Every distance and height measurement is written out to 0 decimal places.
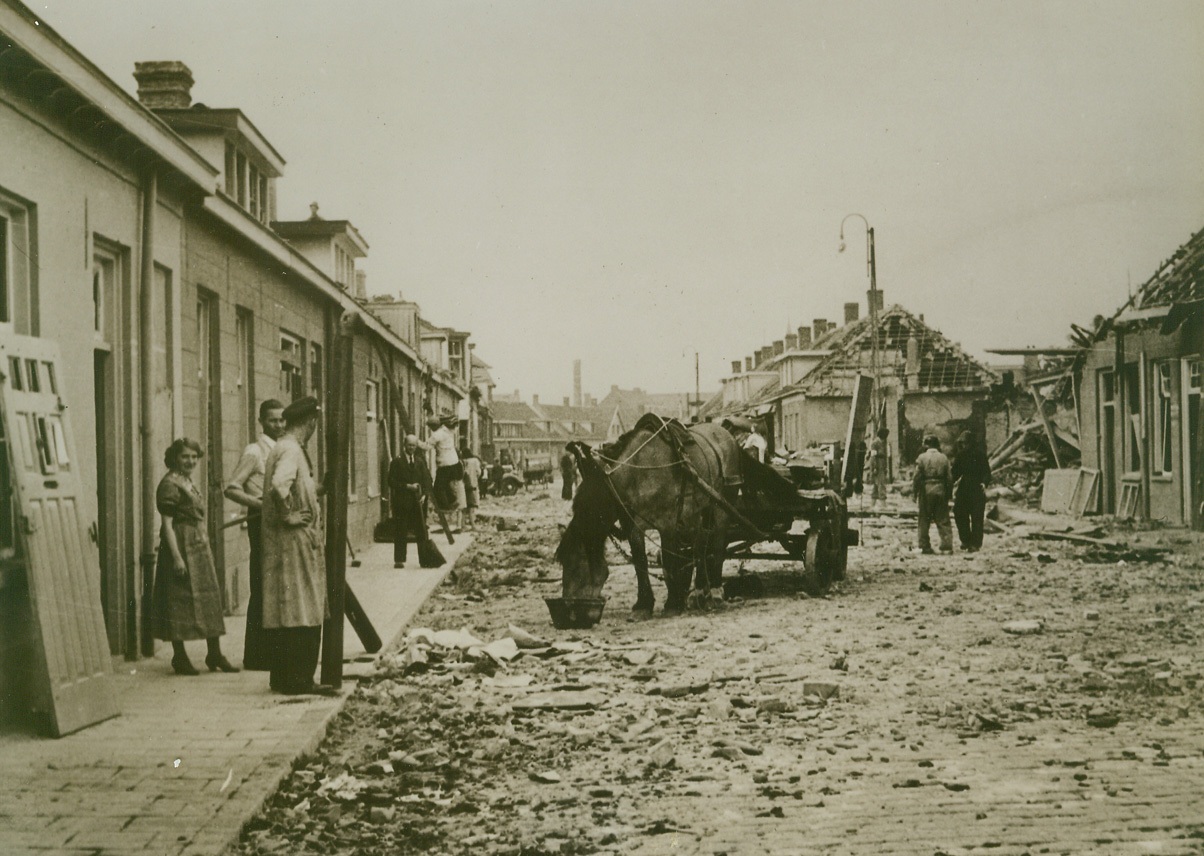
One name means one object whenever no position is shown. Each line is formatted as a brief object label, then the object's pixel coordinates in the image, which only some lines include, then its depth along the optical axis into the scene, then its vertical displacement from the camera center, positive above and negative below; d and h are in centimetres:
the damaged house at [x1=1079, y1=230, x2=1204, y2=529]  1852 +80
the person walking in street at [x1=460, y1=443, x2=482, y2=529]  2445 -66
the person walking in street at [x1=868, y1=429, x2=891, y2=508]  2866 -66
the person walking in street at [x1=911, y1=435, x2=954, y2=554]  1722 -72
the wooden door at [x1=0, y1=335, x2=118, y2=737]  587 -44
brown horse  1046 -54
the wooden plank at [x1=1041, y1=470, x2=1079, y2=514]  2453 -104
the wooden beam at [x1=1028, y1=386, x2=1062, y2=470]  2739 +45
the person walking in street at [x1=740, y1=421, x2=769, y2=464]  1313 +7
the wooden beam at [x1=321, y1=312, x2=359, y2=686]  706 -9
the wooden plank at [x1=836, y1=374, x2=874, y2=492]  1450 +27
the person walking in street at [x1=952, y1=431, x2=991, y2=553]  1770 -72
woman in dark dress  781 -79
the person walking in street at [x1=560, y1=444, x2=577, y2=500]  3861 -88
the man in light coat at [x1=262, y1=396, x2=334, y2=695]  720 -67
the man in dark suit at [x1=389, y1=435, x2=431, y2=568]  1550 -53
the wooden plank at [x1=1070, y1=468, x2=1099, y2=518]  2331 -104
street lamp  3077 +471
